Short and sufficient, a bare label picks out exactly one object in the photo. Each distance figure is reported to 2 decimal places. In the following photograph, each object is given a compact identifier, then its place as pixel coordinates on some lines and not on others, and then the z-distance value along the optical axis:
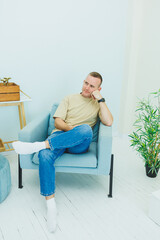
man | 1.73
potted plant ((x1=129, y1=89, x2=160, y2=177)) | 2.23
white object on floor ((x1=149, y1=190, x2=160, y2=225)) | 1.72
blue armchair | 1.85
